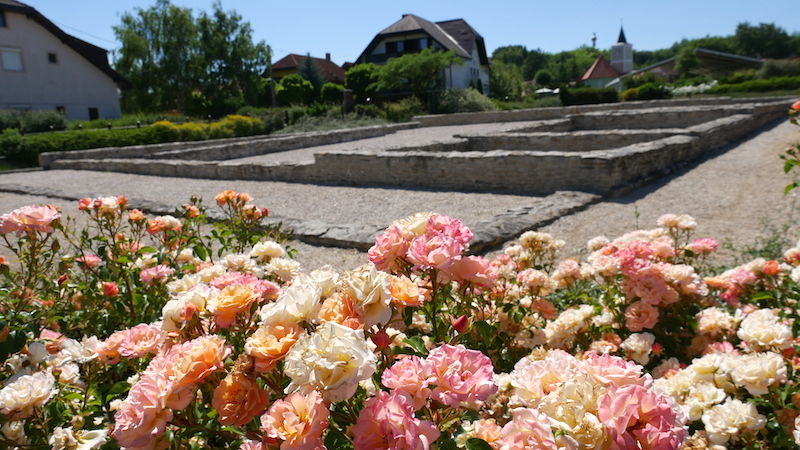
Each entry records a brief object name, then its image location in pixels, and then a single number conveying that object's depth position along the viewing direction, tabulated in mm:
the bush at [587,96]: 29078
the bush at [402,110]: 28406
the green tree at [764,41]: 71500
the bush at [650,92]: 27031
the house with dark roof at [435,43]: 42812
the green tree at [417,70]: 32656
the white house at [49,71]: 29359
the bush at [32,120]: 22284
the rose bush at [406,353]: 979
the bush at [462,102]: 30641
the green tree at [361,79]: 37594
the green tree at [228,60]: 43062
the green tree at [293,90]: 42281
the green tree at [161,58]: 41656
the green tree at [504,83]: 44931
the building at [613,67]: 65375
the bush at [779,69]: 35250
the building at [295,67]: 60344
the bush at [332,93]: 39781
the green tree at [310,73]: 49562
